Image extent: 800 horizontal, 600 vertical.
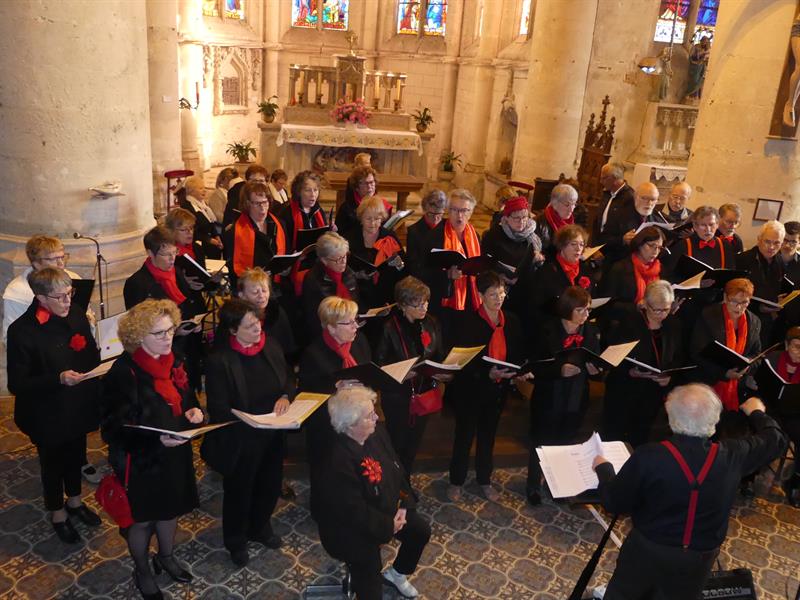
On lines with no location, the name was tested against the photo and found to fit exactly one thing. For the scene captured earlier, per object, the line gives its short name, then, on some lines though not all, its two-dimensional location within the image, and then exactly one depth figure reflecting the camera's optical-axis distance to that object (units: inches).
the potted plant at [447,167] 657.2
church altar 550.5
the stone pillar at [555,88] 418.6
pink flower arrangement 559.5
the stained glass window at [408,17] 722.3
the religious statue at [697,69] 548.1
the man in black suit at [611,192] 277.0
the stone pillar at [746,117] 285.4
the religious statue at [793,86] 274.8
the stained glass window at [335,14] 733.3
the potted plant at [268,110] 572.7
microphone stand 223.8
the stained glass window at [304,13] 727.1
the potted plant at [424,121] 605.0
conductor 123.5
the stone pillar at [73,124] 212.4
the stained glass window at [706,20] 583.5
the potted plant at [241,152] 610.2
